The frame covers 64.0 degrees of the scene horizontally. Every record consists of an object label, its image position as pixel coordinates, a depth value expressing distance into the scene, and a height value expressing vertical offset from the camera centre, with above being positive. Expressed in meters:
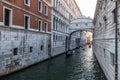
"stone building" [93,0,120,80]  4.45 -0.01
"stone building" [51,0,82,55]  15.65 +3.23
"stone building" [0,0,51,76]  7.39 +0.58
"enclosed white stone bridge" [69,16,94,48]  22.47 +3.71
